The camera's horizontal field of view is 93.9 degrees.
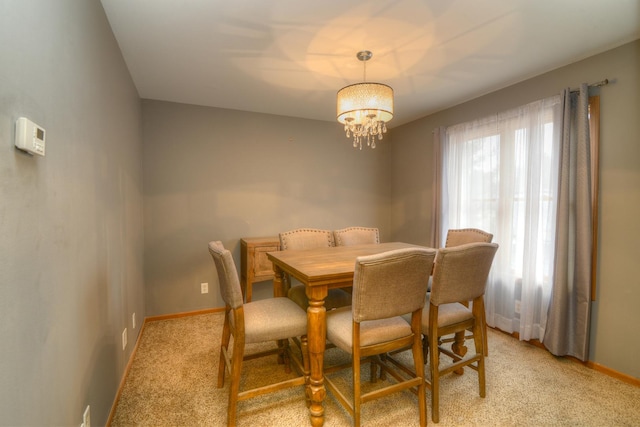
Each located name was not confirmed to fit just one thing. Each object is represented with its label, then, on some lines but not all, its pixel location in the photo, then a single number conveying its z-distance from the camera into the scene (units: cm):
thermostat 82
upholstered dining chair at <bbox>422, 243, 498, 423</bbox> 170
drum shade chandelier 209
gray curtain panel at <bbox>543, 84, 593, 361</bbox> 228
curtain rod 220
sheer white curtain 258
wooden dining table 167
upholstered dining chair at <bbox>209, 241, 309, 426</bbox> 163
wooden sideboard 326
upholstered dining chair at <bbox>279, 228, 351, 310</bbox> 230
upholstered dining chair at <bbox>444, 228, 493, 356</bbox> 223
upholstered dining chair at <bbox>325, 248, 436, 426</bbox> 149
